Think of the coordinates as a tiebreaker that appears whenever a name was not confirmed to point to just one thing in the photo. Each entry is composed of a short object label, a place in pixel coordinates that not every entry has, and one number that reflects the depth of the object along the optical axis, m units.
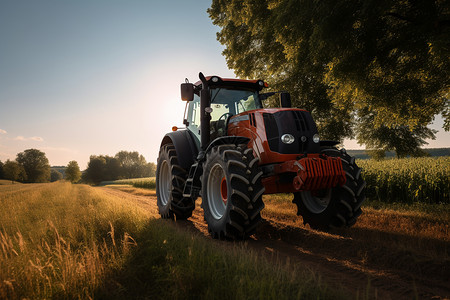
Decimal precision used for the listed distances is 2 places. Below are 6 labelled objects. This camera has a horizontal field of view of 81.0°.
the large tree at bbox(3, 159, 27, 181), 78.38
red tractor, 4.01
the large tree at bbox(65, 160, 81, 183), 82.12
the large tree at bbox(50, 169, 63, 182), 138.66
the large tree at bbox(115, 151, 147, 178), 95.68
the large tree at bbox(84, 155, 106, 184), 84.75
